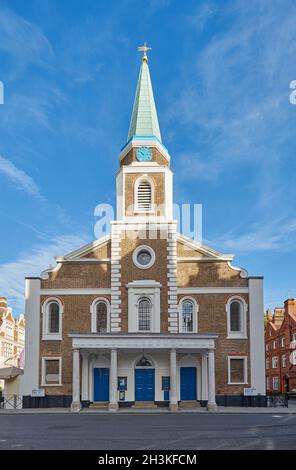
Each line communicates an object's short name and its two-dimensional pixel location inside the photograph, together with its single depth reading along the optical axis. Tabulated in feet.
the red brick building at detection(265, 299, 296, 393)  200.95
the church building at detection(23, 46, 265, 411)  119.03
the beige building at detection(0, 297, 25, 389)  230.48
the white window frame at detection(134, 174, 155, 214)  129.59
